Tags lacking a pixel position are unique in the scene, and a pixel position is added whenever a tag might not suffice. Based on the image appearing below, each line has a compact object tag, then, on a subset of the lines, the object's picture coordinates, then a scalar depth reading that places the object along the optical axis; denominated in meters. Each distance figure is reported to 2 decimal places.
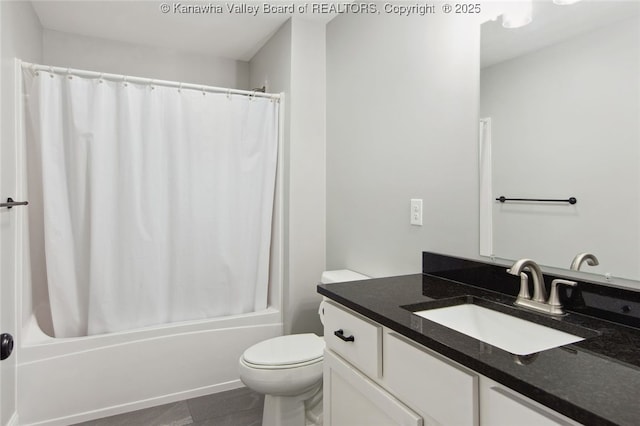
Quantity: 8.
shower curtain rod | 2.01
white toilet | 1.71
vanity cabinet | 0.72
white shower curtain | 2.06
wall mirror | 1.03
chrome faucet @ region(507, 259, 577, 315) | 1.09
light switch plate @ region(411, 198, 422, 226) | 1.76
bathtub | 1.92
